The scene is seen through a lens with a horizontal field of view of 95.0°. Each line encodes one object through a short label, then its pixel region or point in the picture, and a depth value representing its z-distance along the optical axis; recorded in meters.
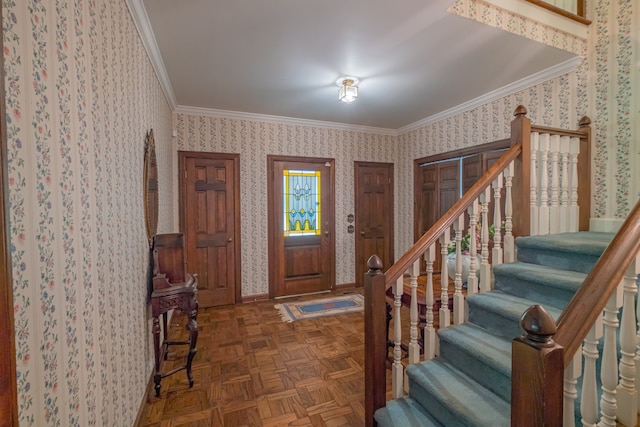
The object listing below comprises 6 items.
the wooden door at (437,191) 3.88
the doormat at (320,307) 3.53
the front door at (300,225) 4.14
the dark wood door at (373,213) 4.65
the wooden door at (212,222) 3.75
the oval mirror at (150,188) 2.07
